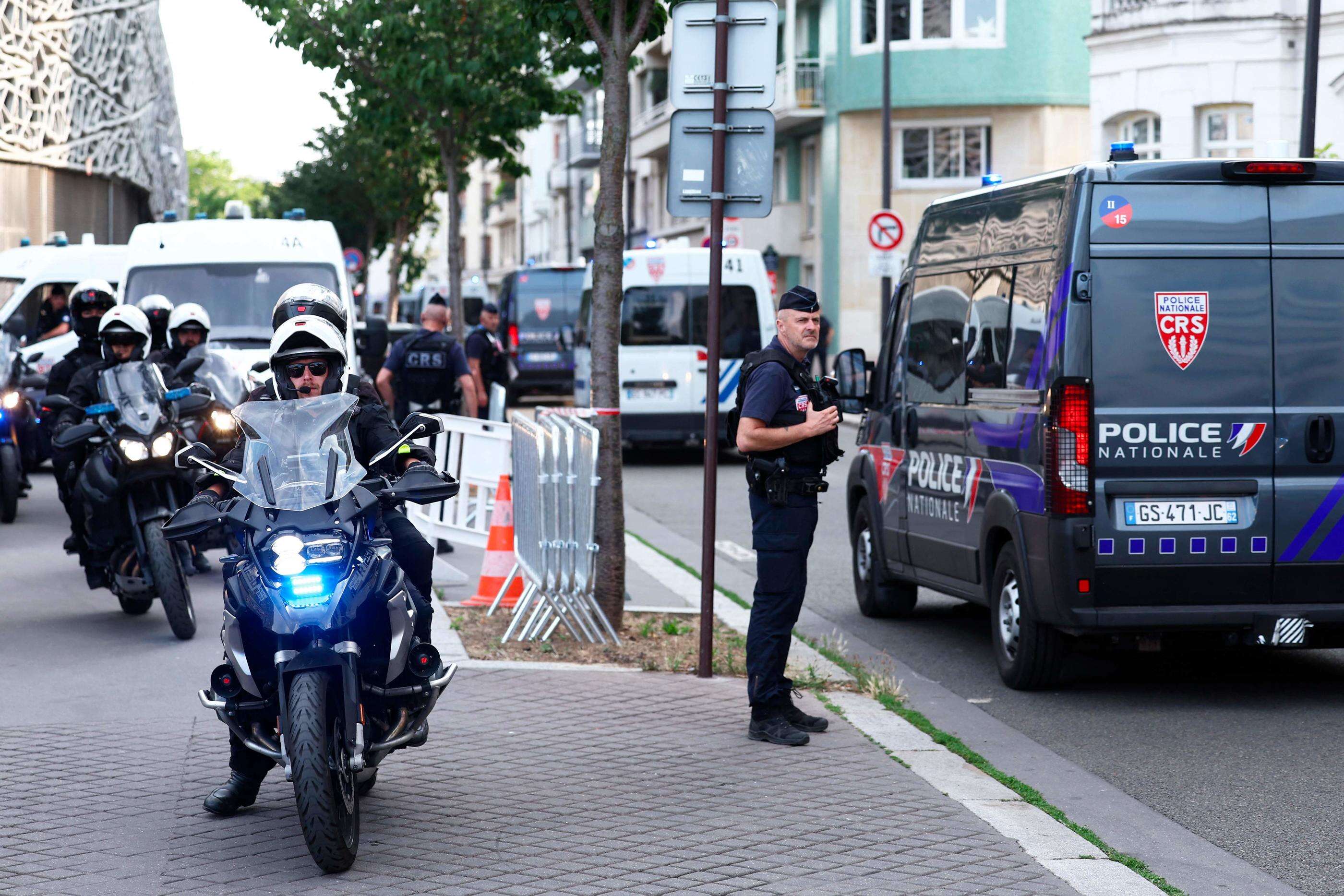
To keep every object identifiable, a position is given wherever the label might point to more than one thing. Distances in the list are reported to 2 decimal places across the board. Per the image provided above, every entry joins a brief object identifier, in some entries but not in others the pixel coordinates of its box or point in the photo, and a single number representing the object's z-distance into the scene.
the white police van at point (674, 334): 21.38
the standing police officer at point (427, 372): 13.92
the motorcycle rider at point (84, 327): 10.68
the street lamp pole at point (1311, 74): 14.59
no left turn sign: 27.06
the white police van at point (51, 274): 19.08
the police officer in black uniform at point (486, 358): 17.38
